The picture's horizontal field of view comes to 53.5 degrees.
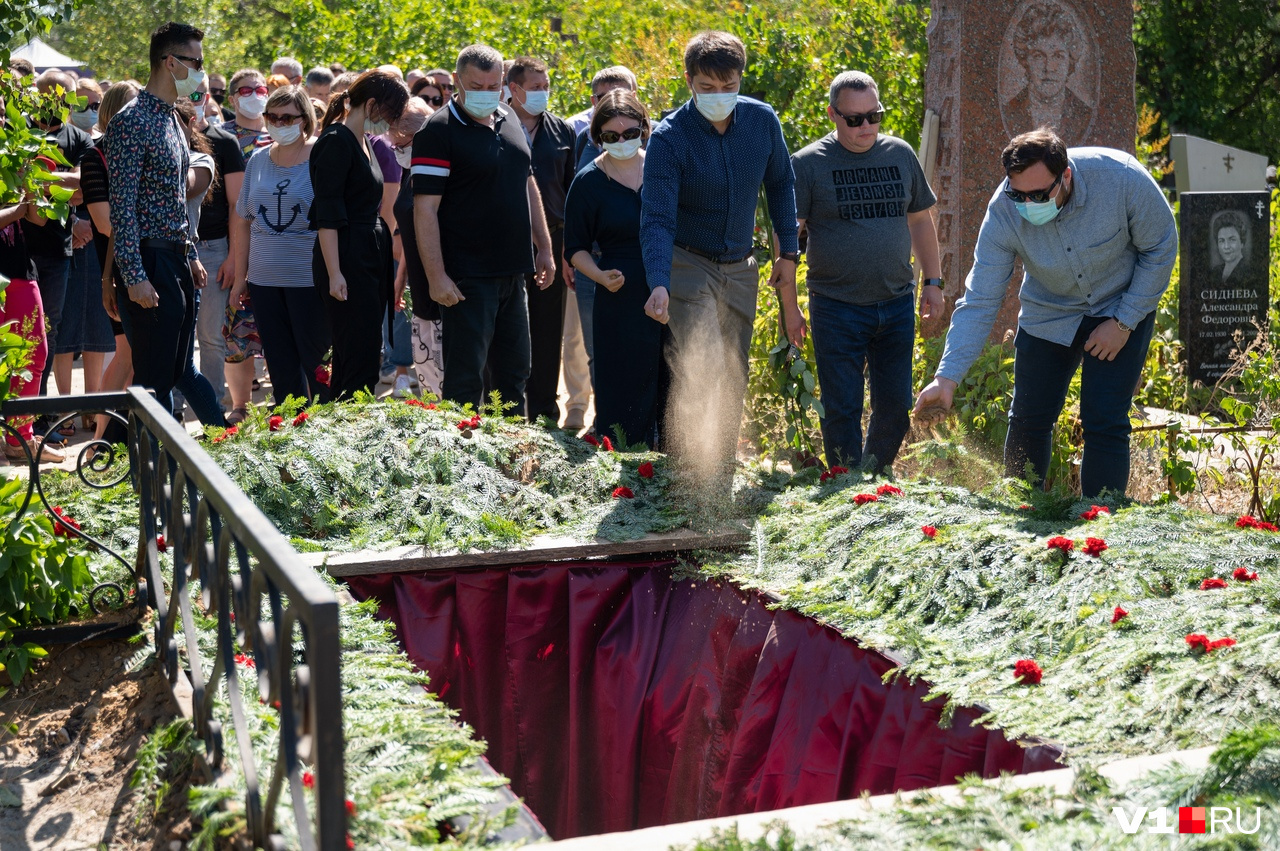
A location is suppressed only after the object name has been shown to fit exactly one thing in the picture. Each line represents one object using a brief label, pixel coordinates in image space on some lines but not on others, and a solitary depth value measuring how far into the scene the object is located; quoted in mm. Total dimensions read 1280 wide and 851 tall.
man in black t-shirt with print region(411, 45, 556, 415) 5441
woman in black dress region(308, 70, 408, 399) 5734
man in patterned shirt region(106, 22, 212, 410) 4957
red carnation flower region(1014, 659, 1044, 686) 2980
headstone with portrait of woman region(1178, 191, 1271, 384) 8125
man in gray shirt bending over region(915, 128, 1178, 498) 4438
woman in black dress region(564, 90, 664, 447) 5395
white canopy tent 14578
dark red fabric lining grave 3693
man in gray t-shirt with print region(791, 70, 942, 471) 5207
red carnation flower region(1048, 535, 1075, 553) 3516
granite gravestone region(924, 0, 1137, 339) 7191
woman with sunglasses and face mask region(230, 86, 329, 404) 6203
